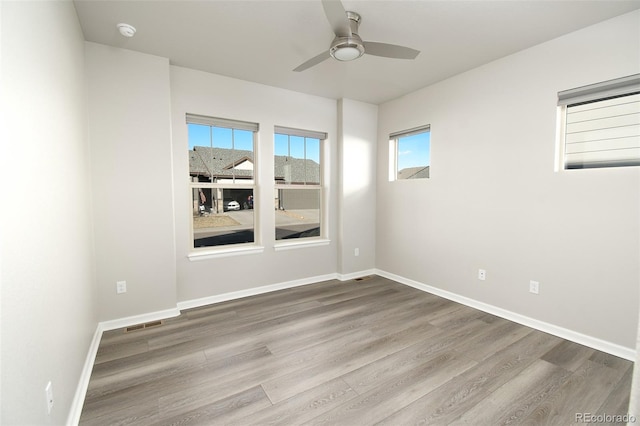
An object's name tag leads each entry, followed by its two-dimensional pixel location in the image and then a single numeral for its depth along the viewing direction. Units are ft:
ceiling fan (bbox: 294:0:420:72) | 6.75
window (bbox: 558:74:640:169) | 7.86
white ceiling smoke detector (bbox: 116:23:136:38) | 8.04
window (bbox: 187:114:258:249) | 11.61
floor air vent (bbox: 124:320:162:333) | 9.43
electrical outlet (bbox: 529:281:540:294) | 9.53
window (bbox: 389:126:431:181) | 13.39
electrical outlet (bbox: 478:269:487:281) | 10.94
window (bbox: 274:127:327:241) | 13.62
